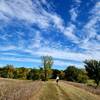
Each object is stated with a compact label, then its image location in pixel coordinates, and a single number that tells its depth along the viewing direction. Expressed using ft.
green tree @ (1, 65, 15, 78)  171.87
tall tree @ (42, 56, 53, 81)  151.10
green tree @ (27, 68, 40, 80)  171.01
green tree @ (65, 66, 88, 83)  160.83
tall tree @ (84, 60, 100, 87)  91.52
